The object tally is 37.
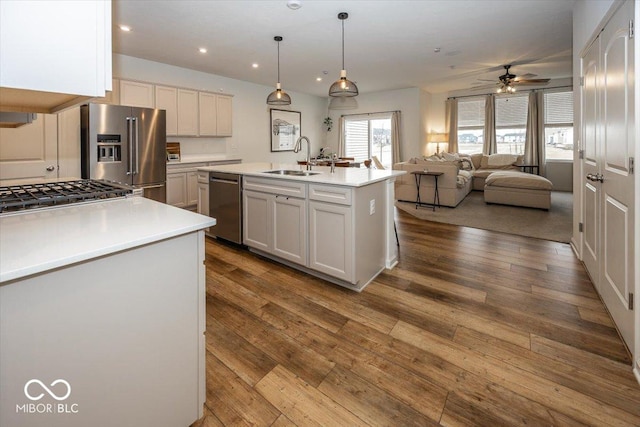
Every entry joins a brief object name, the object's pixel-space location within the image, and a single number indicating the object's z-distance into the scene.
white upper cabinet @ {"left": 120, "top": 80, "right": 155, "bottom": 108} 4.67
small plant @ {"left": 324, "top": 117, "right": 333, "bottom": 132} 9.53
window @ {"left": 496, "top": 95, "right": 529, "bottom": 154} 8.16
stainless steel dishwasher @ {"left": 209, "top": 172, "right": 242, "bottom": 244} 3.67
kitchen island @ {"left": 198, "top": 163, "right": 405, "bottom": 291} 2.67
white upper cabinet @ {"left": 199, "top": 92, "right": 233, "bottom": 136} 5.78
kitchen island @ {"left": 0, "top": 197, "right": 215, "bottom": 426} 0.87
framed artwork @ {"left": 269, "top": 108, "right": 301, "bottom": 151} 7.79
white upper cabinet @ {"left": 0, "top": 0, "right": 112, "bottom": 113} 0.77
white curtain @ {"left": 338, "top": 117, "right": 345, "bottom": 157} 9.45
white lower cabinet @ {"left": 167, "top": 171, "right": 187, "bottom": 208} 5.28
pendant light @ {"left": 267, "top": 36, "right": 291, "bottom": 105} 4.20
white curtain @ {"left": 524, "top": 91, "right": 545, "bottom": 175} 7.83
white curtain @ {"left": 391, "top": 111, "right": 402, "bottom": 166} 8.37
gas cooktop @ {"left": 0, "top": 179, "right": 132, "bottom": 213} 1.34
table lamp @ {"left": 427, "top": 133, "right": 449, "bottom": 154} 8.76
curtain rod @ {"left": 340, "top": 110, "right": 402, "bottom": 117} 8.36
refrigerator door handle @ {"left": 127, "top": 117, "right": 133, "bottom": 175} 4.29
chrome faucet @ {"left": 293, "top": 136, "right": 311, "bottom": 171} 3.55
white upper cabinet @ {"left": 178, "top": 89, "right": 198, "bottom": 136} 5.41
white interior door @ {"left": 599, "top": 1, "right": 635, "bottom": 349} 1.83
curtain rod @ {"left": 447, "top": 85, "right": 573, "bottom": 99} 7.64
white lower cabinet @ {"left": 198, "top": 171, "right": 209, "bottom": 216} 4.11
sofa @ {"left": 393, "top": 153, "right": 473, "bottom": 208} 5.88
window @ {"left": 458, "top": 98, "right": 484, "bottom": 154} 8.70
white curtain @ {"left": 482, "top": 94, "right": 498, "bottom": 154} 8.41
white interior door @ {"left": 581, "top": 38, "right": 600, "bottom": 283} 2.56
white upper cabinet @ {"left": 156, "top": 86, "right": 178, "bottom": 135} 5.11
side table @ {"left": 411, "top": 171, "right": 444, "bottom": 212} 5.97
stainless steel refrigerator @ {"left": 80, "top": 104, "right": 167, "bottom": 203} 4.03
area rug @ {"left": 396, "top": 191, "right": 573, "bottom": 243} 4.36
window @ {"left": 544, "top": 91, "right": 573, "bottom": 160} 7.67
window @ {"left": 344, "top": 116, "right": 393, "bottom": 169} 8.98
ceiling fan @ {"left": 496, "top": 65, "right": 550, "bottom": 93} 5.78
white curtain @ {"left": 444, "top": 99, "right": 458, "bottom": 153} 8.84
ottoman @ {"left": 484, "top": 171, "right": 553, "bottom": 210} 5.54
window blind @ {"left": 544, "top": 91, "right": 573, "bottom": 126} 7.63
